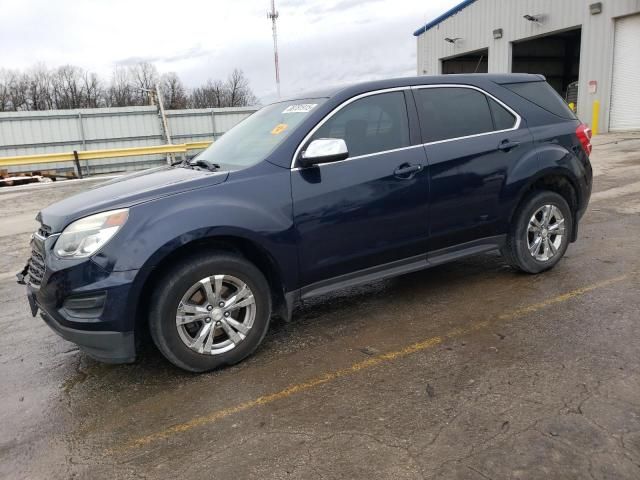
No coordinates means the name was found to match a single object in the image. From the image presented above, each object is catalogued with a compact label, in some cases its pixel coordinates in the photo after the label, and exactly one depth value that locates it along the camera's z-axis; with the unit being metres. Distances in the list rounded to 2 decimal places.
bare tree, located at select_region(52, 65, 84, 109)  74.56
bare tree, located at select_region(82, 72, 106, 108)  75.50
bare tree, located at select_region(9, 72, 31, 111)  70.88
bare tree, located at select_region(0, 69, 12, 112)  69.00
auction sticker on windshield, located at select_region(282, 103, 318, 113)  3.82
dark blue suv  3.06
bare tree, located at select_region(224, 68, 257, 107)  80.69
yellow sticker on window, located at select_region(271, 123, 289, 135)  3.78
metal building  20.11
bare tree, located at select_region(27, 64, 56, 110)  73.12
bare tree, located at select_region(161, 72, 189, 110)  74.50
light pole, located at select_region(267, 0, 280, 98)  28.94
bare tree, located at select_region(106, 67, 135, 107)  75.06
